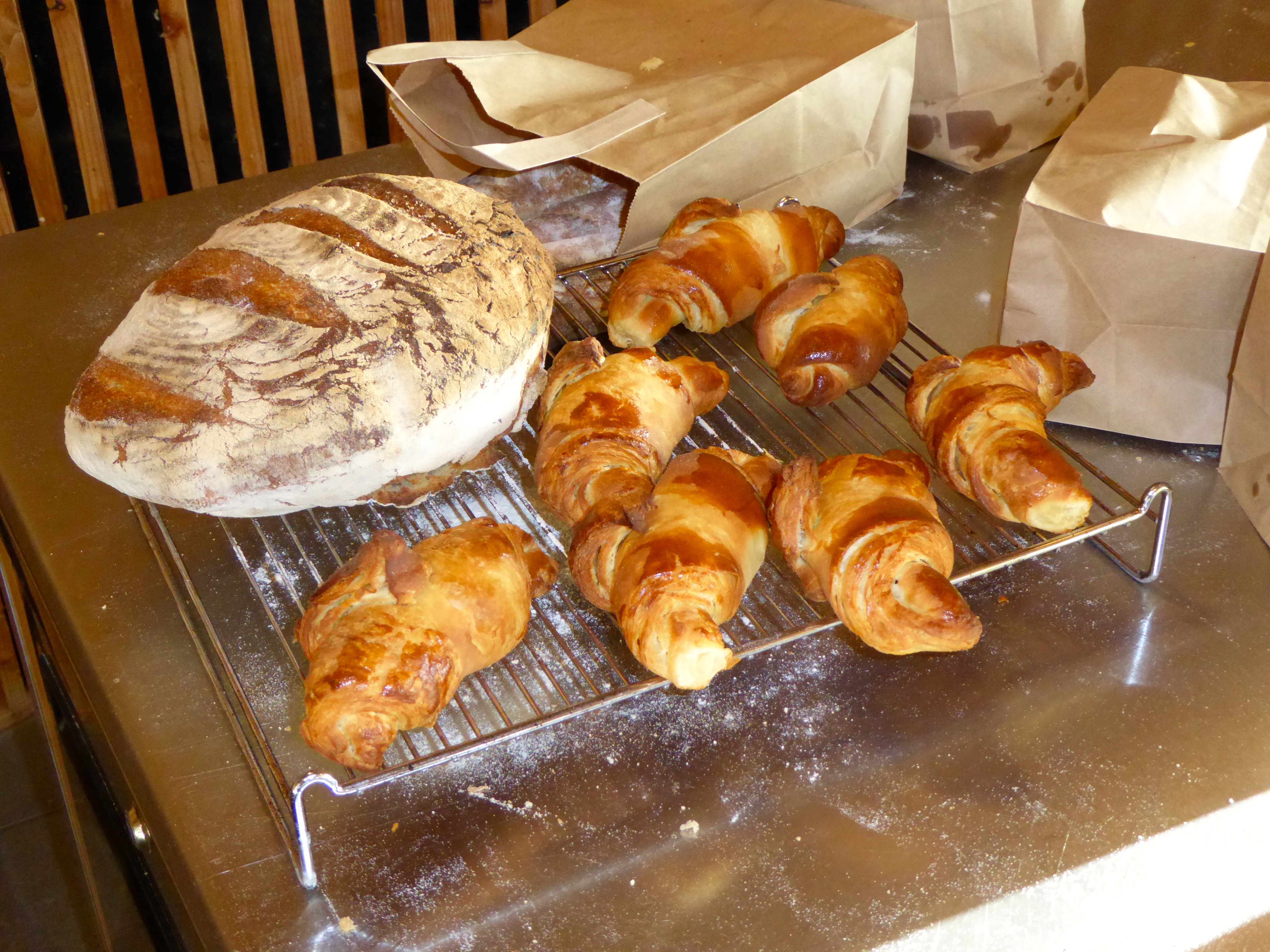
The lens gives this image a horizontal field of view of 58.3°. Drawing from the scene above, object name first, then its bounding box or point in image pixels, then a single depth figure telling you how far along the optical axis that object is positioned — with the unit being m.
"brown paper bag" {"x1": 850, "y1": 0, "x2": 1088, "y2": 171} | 1.67
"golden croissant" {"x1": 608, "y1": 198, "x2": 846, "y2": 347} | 1.40
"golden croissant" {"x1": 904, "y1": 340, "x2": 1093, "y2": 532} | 1.07
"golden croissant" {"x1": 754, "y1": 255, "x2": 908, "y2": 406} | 1.29
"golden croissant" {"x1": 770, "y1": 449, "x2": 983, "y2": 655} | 0.95
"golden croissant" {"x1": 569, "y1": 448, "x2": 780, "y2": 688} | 0.93
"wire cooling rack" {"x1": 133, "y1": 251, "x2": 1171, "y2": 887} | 0.99
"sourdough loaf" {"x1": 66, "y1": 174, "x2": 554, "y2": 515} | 1.06
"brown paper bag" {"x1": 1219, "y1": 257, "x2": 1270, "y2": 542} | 1.14
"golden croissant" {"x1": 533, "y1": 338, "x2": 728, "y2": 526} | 1.13
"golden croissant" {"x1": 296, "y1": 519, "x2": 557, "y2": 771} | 0.90
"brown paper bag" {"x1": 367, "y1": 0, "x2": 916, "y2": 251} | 1.53
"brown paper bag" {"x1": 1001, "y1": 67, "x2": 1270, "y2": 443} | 1.19
